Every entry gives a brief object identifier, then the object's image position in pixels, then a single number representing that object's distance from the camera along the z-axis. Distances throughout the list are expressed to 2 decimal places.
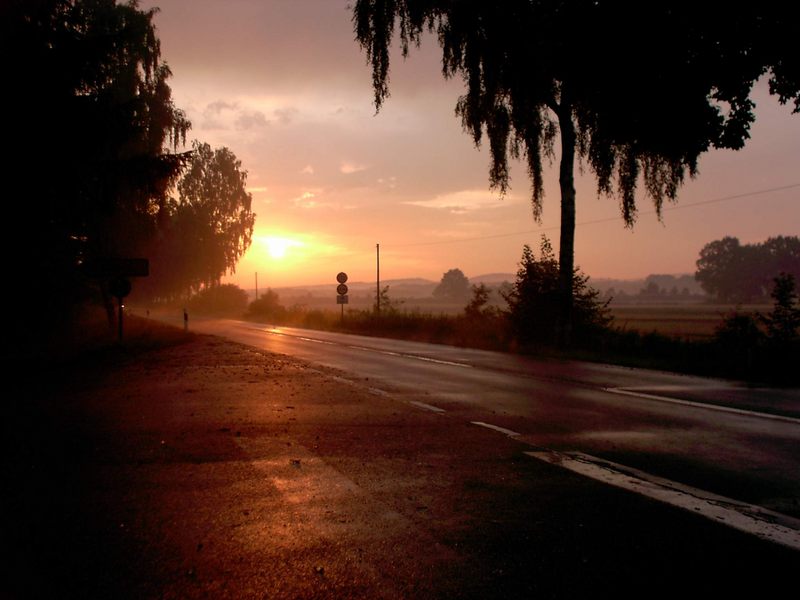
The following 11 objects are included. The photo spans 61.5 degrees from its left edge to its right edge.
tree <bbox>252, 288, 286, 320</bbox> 60.02
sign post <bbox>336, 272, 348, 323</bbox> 42.28
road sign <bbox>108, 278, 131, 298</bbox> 20.84
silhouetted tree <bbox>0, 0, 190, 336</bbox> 16.69
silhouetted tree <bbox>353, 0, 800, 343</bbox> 15.09
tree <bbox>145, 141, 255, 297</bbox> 61.12
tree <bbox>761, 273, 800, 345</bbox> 15.27
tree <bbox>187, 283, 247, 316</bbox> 80.12
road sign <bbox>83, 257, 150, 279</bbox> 20.04
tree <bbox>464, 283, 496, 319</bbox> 28.33
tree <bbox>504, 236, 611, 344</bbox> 22.14
